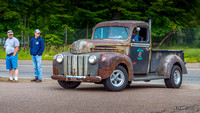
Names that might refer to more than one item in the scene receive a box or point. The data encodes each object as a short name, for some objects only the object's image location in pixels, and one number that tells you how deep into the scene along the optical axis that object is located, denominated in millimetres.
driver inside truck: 12619
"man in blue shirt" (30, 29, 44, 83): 14297
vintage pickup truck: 11227
